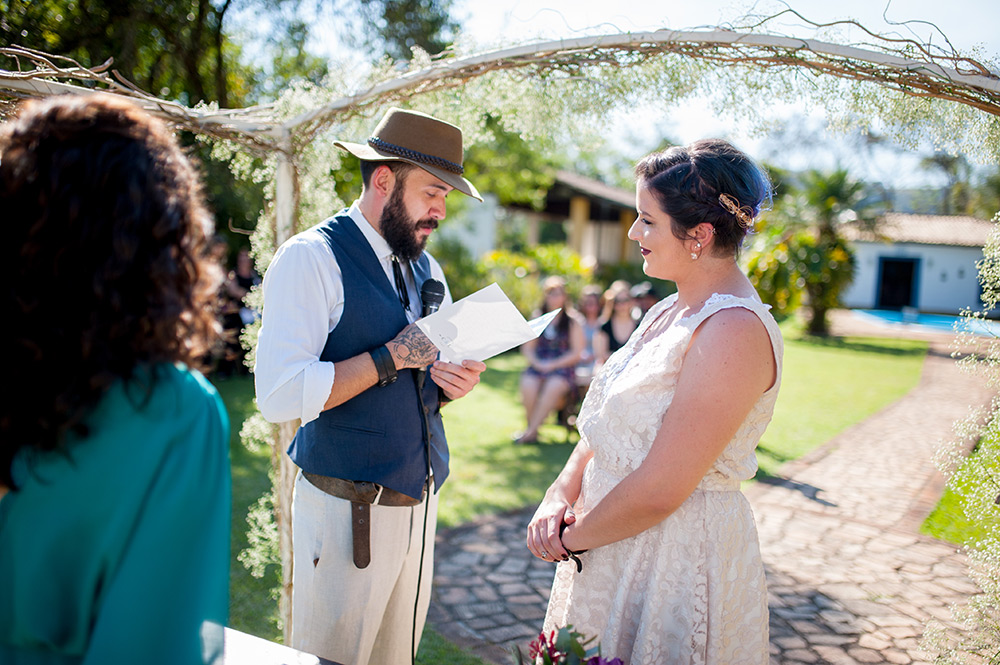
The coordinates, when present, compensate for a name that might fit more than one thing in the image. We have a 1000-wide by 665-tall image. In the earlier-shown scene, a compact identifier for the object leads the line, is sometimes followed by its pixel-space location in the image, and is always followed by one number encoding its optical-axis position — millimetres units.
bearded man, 1992
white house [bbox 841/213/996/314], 34156
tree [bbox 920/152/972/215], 34656
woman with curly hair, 1016
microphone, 2332
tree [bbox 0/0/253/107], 5832
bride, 1639
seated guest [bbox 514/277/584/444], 7637
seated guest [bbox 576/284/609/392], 7941
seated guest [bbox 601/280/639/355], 7953
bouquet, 1479
